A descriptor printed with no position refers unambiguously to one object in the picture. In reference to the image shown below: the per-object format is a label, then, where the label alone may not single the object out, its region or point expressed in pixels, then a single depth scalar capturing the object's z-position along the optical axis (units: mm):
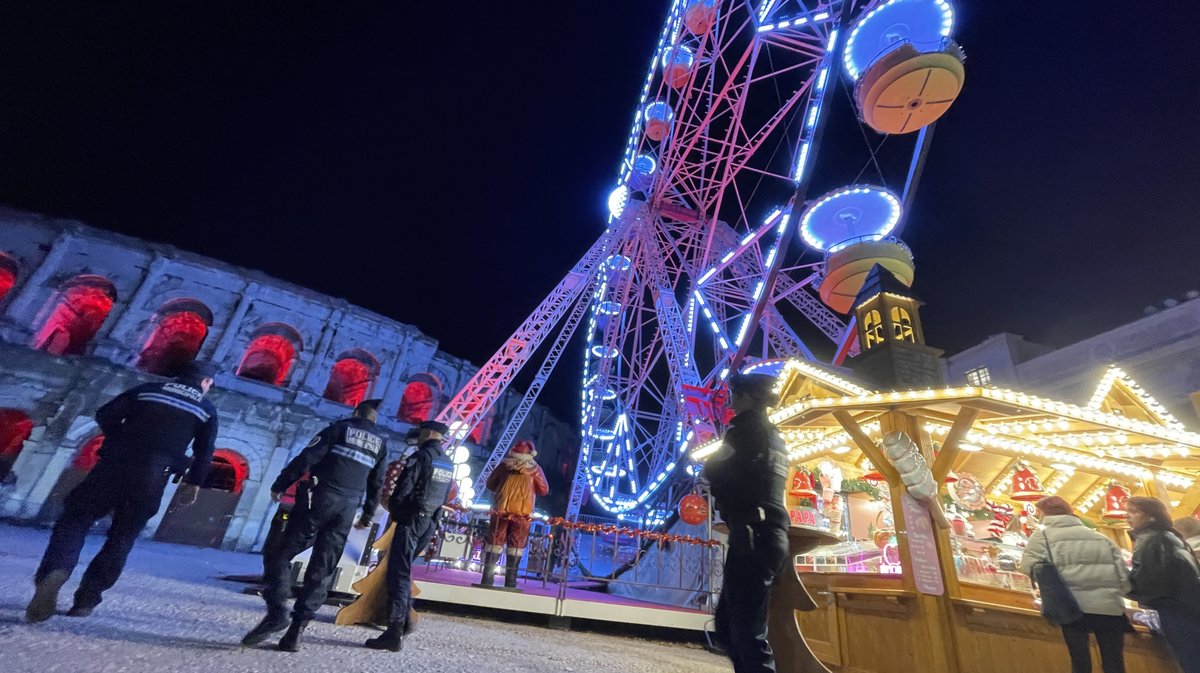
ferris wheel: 8141
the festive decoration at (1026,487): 7262
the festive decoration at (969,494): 7446
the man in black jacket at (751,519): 2246
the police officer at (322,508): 3088
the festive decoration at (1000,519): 7566
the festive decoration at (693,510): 10055
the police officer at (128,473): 3070
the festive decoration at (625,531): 7552
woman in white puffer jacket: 3951
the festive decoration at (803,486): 7516
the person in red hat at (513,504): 7188
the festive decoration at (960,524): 7070
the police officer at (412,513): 3688
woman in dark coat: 3707
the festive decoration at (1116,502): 7619
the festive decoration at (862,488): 7926
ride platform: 6402
